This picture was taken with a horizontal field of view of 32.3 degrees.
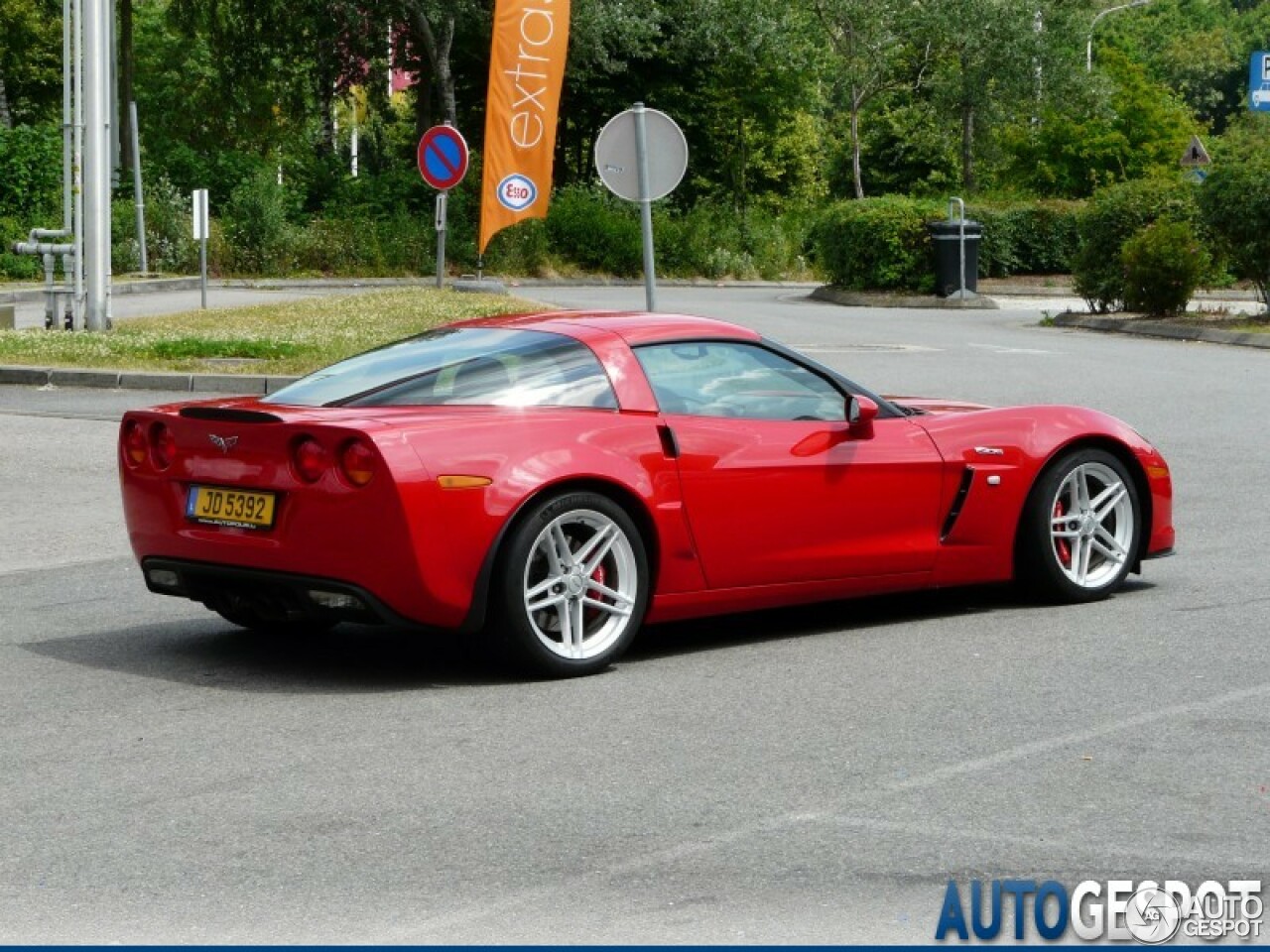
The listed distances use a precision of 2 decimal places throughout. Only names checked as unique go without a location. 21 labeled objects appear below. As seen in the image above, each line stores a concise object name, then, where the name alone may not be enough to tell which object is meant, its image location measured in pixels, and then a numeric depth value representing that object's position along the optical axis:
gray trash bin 36.72
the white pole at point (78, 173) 24.32
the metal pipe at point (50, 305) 24.56
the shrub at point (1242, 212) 28.25
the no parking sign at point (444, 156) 26.02
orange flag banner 34.03
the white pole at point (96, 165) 23.92
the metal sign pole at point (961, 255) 36.59
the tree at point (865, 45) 54.88
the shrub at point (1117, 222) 31.03
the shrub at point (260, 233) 42.88
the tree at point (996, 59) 52.00
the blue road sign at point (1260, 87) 32.69
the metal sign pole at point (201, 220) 29.67
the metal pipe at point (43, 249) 24.56
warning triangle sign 39.06
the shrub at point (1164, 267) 29.48
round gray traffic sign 16.70
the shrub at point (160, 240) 41.94
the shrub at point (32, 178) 41.12
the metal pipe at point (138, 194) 39.84
